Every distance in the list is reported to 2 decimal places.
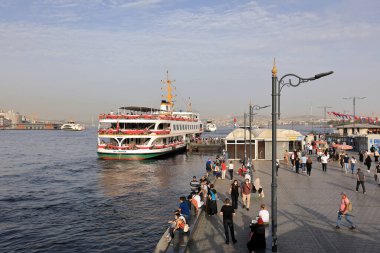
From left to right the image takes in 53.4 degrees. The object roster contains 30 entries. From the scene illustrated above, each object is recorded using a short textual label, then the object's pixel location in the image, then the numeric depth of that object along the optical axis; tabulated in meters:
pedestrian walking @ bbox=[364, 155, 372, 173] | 25.80
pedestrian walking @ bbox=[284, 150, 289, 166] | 31.36
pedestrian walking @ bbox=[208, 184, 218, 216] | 14.52
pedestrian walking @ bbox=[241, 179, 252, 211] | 15.32
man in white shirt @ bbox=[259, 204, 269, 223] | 12.20
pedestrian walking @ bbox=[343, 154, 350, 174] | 25.96
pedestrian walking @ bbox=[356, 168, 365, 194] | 18.39
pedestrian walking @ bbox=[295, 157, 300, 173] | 25.81
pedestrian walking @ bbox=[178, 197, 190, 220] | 13.53
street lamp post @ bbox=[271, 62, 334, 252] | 10.58
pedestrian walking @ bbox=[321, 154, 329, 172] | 26.12
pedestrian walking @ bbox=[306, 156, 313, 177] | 24.45
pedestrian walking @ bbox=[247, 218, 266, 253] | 10.02
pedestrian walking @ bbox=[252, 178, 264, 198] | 17.63
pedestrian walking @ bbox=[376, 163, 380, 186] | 21.64
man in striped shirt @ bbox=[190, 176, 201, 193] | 19.27
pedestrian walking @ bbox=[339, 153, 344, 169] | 28.94
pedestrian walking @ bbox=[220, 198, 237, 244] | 11.20
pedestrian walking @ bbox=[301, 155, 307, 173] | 26.36
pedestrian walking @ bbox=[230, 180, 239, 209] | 14.79
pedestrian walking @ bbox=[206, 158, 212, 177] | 28.11
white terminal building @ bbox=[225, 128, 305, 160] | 34.16
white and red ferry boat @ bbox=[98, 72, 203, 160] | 46.84
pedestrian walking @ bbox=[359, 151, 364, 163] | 32.56
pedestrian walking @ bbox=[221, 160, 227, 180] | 24.16
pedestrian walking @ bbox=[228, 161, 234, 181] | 24.31
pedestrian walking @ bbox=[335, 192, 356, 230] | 12.49
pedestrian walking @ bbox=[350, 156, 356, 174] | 25.14
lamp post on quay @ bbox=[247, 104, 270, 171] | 24.33
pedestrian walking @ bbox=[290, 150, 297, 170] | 28.40
